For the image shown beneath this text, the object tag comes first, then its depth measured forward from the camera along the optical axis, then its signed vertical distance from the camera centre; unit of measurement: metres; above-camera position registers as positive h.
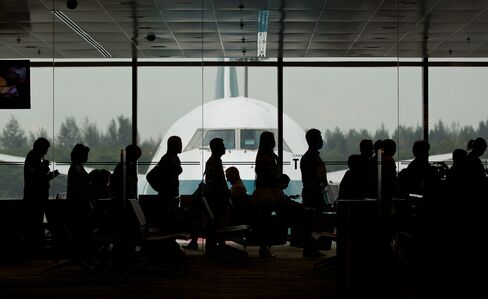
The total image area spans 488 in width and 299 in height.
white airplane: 12.52 +0.23
